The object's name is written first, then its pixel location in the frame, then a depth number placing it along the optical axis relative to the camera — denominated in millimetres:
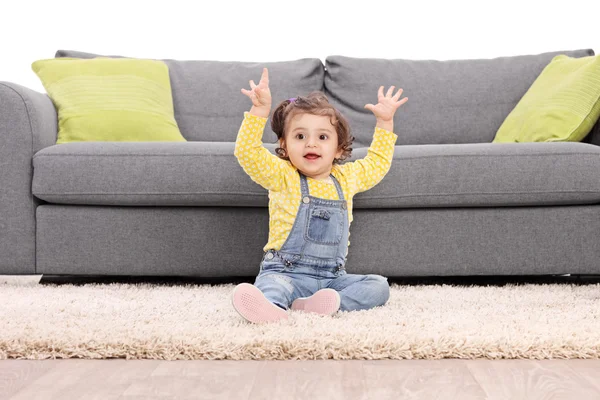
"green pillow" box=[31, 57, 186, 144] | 2664
